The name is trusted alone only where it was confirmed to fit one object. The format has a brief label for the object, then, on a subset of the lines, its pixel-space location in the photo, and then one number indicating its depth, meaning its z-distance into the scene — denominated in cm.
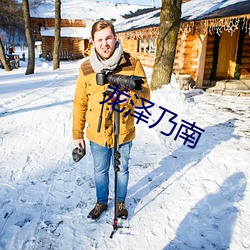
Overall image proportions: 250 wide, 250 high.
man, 187
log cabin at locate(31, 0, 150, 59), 3003
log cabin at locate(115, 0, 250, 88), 885
